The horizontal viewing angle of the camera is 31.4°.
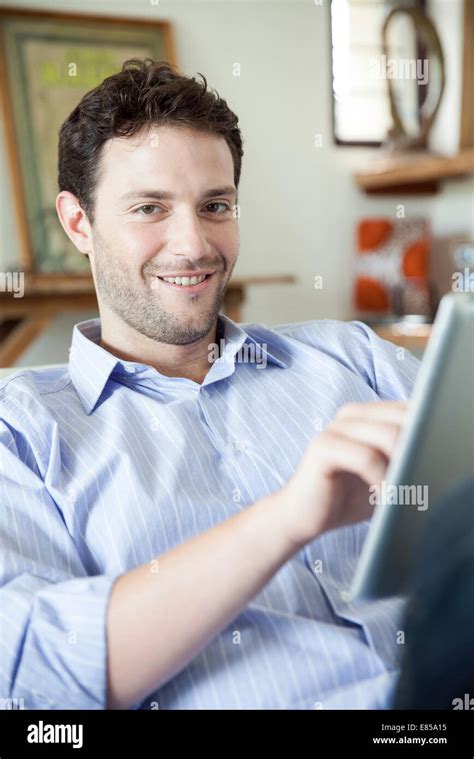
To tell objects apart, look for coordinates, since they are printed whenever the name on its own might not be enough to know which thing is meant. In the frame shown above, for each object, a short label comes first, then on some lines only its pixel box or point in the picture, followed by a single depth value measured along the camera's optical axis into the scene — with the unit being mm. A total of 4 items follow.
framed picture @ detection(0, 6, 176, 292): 2396
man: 617
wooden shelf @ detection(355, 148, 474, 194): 2582
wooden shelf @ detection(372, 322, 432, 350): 2477
